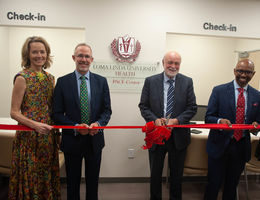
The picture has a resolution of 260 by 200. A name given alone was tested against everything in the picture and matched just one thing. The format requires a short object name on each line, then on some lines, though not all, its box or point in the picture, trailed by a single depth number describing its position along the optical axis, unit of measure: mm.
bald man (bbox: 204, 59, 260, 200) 2074
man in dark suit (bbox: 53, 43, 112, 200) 1965
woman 1836
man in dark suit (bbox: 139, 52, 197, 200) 2262
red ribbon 1904
